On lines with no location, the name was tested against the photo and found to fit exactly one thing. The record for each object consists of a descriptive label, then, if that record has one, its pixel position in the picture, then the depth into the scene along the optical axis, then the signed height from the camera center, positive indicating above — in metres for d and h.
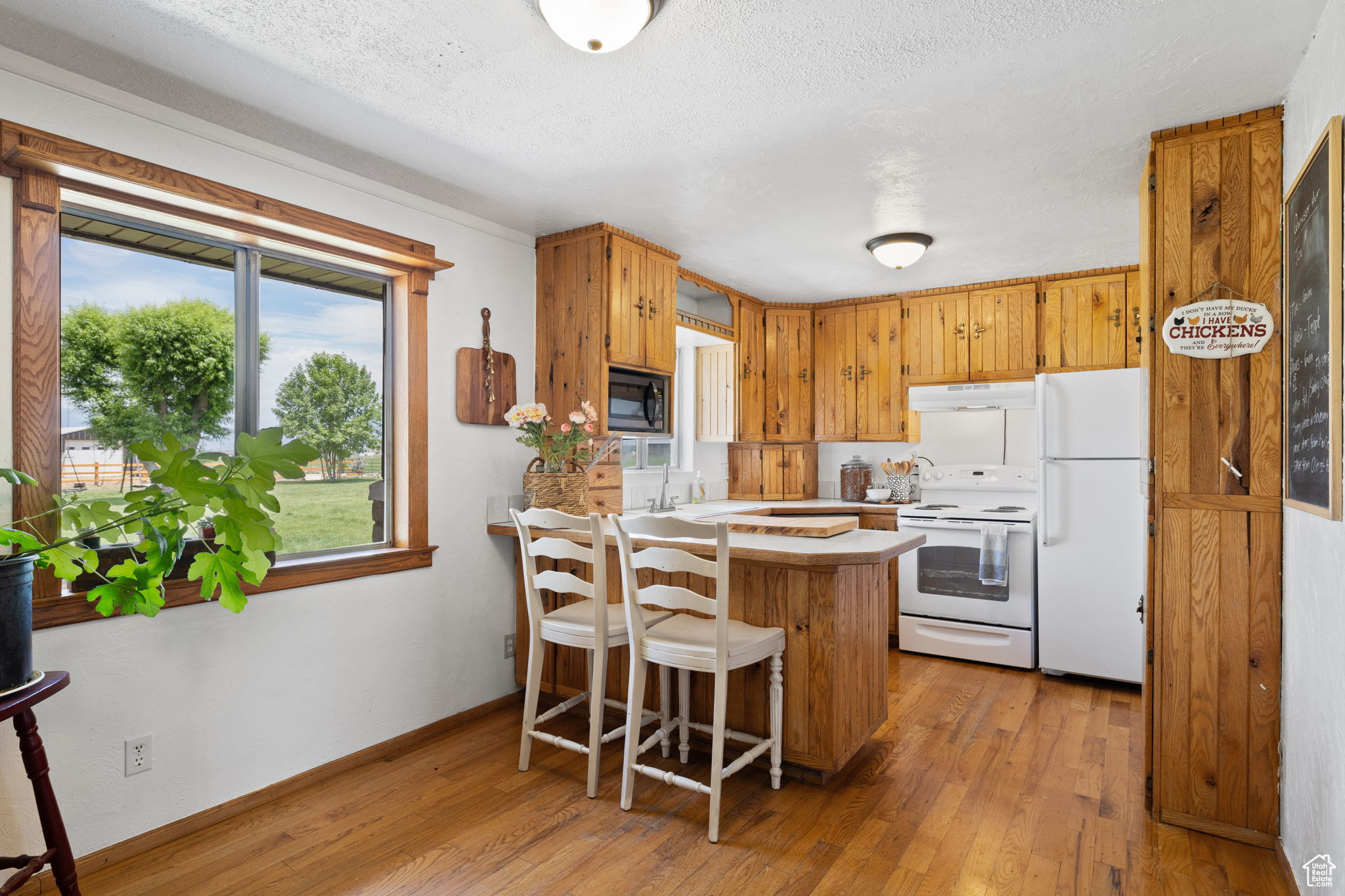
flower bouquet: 3.22 -0.04
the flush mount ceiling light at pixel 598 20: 1.65 +0.99
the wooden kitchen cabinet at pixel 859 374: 4.88 +0.51
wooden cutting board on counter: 2.79 -0.31
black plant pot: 1.60 -0.40
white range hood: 4.43 +0.32
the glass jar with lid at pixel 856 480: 5.17 -0.23
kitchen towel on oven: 4.03 -0.59
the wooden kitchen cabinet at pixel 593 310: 3.41 +0.66
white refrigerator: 3.66 -0.40
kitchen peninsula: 2.53 -0.67
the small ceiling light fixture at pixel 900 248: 3.45 +0.96
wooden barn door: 2.19 -0.18
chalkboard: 1.62 +0.29
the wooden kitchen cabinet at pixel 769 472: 5.27 -0.18
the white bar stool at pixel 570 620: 2.51 -0.64
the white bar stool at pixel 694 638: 2.24 -0.64
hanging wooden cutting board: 3.26 +0.29
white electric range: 4.01 -0.80
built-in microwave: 3.59 +0.23
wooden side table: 1.73 -0.87
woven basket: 3.27 -0.20
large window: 2.21 +0.29
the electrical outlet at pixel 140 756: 2.17 -0.94
